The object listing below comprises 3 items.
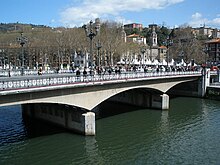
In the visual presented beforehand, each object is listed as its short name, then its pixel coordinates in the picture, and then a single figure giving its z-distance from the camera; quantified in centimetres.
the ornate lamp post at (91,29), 2348
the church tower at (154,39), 14038
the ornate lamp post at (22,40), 2763
